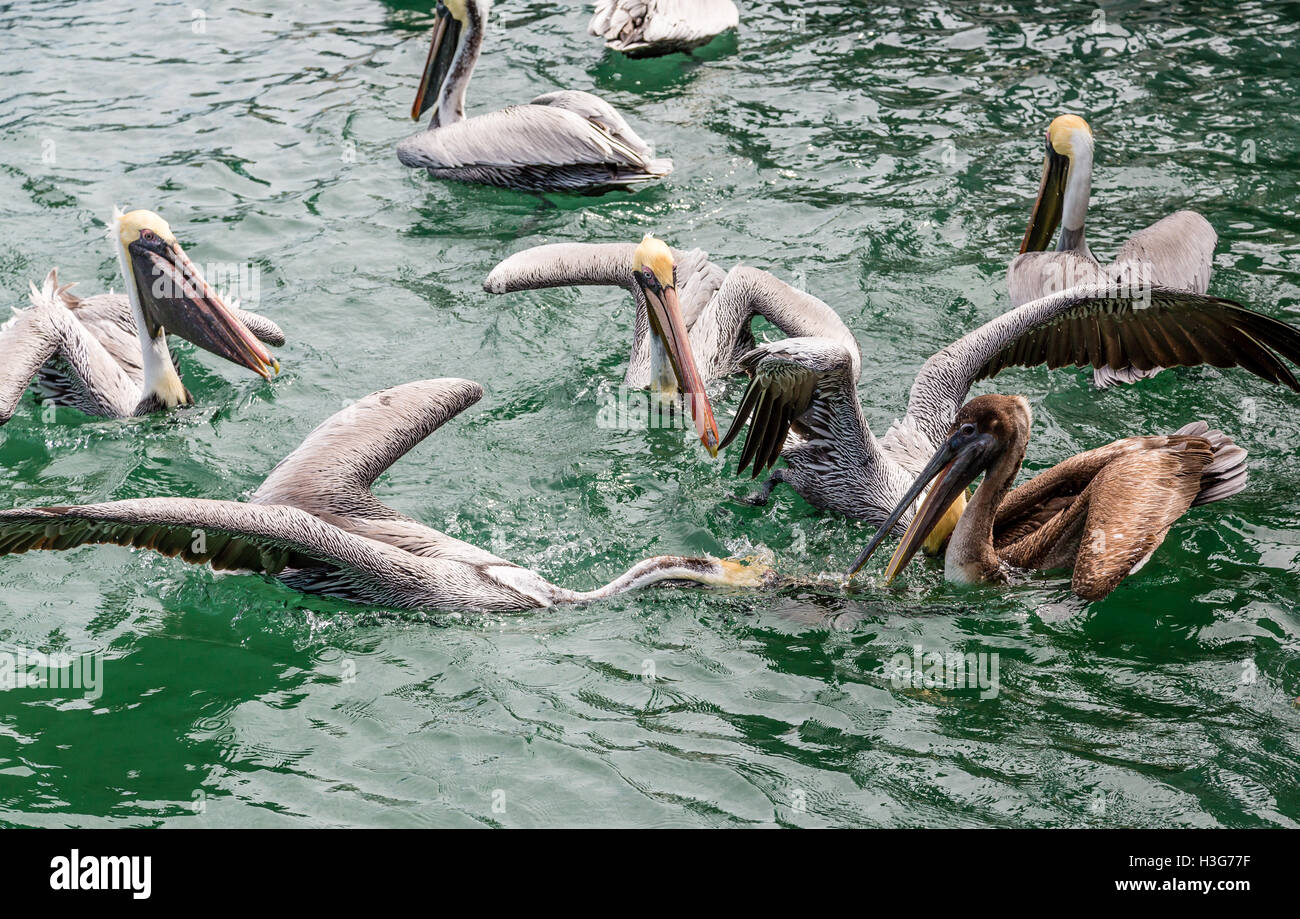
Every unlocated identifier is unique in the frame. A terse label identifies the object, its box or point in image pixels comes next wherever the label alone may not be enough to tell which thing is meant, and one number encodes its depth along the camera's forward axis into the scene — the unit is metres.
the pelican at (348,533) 4.15
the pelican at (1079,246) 6.27
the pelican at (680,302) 6.00
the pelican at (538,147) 7.91
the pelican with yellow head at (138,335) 5.88
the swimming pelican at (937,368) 5.31
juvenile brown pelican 4.75
